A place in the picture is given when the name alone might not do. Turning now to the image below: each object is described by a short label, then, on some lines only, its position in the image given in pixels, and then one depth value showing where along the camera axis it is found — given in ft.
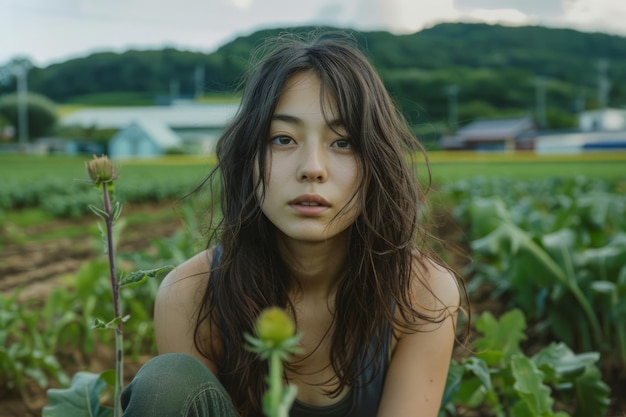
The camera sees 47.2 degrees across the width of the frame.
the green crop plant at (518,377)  5.43
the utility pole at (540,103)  225.15
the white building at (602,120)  197.36
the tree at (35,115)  190.70
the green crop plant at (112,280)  3.57
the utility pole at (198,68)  171.17
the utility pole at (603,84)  227.18
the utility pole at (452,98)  199.00
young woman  4.53
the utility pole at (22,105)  185.57
